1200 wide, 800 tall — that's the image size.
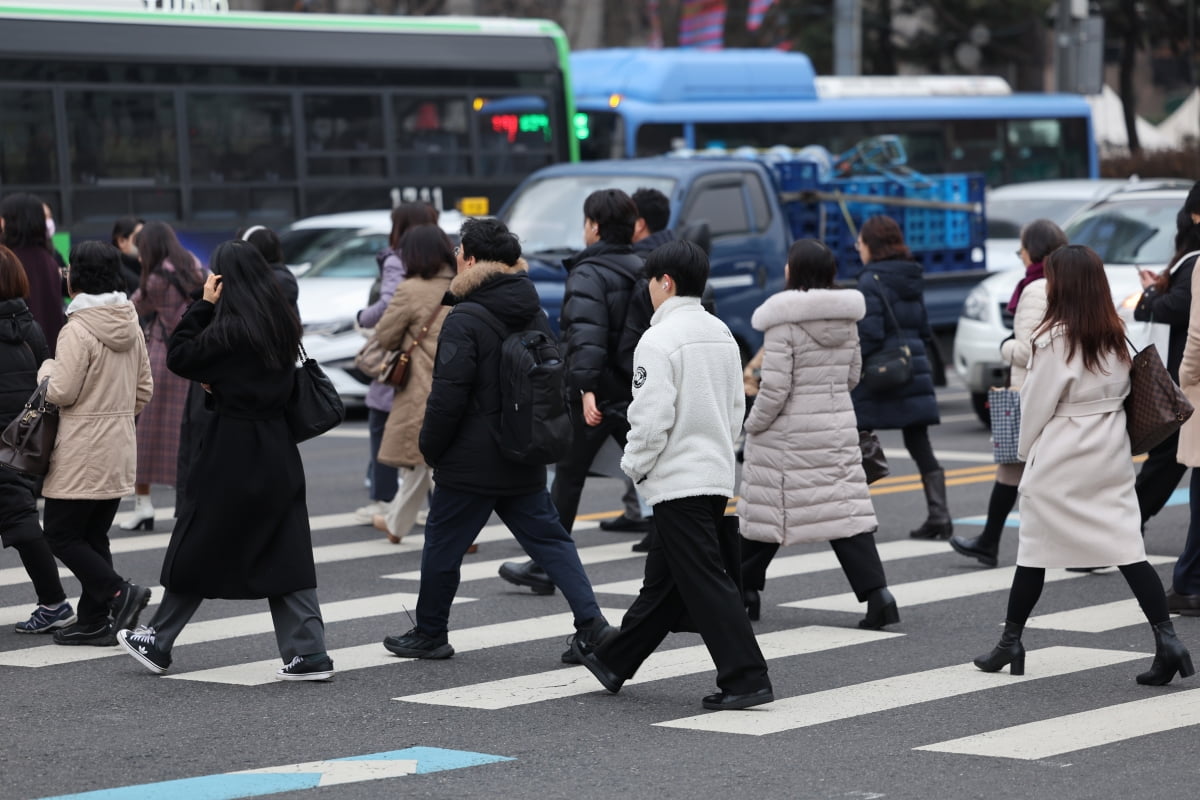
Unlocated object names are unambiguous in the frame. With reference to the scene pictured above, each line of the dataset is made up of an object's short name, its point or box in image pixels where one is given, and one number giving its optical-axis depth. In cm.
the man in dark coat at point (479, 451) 1416
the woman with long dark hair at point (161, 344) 2112
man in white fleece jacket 1281
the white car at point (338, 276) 3131
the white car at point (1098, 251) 2911
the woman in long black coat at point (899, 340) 2025
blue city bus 4578
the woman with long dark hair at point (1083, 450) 1361
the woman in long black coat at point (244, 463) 1352
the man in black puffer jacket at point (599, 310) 1697
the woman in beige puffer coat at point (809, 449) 1573
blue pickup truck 2966
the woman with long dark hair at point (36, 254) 1936
